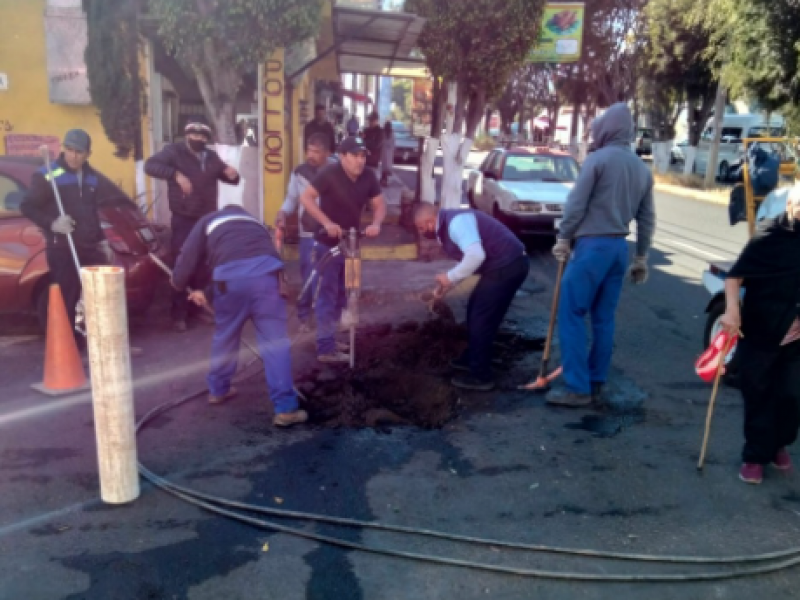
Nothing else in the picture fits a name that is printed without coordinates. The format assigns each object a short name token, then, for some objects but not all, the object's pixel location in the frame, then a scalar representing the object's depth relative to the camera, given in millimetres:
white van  30812
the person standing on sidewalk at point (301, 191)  6941
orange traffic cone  5609
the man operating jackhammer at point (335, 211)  6180
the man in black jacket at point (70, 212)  5844
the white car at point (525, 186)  12438
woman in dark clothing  4008
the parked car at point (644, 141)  42531
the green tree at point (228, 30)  8172
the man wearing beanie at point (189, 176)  7031
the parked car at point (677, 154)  37344
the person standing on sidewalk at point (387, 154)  20283
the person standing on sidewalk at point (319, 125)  12480
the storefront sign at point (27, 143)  10797
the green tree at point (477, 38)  10875
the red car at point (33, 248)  6566
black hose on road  3350
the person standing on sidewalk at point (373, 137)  19312
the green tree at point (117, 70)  9797
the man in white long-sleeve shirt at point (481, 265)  5332
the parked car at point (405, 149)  33875
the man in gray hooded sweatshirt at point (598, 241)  5281
